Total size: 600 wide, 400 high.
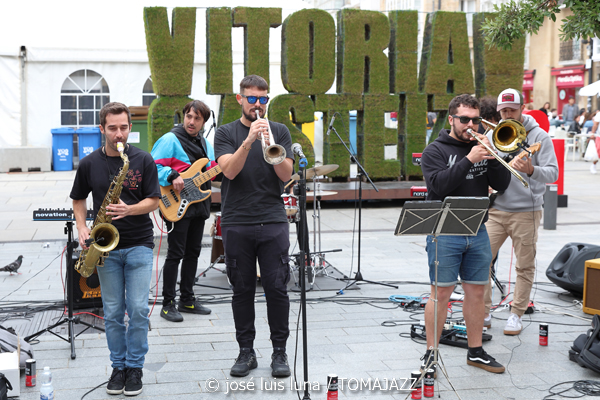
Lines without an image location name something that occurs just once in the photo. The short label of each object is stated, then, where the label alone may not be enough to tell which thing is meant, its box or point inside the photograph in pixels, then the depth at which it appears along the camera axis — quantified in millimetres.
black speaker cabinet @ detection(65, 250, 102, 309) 6379
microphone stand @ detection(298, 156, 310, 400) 4261
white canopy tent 18516
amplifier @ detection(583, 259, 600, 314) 6297
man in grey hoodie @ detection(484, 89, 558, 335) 5777
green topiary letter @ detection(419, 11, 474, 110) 14625
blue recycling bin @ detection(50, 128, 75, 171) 19203
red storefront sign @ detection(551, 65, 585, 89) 39969
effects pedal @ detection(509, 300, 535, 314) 6559
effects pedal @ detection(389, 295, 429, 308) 6730
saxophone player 4492
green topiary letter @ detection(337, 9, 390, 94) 14273
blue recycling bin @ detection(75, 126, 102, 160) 19281
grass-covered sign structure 13430
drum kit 7594
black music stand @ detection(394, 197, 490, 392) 4359
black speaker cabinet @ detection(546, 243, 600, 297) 6949
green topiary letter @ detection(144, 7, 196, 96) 13273
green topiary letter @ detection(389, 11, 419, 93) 14516
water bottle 4230
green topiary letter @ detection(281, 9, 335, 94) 13922
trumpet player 4699
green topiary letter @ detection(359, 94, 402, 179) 14516
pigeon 7824
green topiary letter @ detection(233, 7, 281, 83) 13797
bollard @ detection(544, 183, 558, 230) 11191
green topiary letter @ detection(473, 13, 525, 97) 14891
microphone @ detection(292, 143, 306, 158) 4316
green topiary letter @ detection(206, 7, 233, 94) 13633
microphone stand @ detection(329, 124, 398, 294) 7552
